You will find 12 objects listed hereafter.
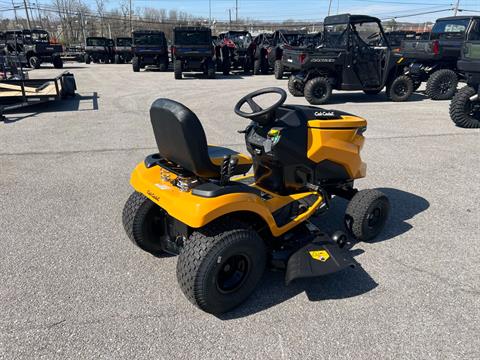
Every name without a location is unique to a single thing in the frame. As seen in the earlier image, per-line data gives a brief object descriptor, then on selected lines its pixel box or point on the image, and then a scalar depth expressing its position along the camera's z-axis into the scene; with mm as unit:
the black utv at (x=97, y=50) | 24359
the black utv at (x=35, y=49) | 19406
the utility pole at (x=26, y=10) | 39812
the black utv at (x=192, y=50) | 15094
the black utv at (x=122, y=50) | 24078
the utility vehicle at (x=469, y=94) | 6750
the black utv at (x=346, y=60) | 9195
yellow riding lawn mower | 2291
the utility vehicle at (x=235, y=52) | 17281
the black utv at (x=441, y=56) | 10078
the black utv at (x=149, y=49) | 17875
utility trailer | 8435
